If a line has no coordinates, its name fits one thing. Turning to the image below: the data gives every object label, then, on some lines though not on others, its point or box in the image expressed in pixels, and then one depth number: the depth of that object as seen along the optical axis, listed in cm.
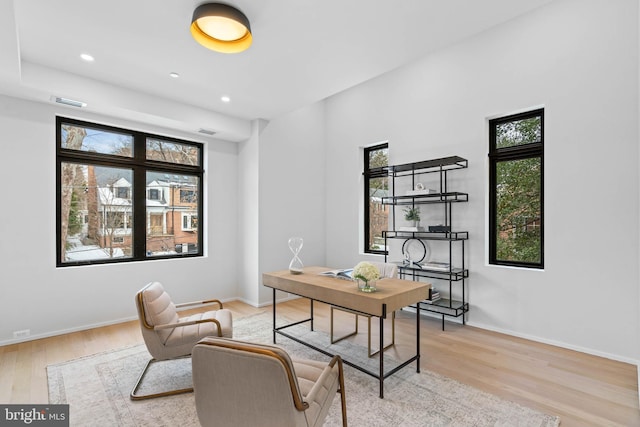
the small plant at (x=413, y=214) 430
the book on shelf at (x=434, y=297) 403
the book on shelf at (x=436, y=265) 400
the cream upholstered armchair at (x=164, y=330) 249
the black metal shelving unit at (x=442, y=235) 394
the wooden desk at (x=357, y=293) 239
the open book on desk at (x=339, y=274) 309
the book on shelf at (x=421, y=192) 414
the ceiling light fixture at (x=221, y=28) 233
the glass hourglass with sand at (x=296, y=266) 332
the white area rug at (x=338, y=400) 215
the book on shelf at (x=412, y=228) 425
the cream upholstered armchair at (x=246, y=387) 139
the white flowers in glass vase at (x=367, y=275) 255
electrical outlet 346
